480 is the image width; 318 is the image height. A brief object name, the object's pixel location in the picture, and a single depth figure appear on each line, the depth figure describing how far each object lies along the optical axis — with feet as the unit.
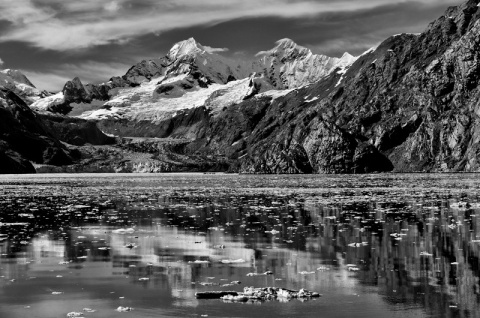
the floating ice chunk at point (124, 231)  174.60
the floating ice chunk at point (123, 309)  88.46
